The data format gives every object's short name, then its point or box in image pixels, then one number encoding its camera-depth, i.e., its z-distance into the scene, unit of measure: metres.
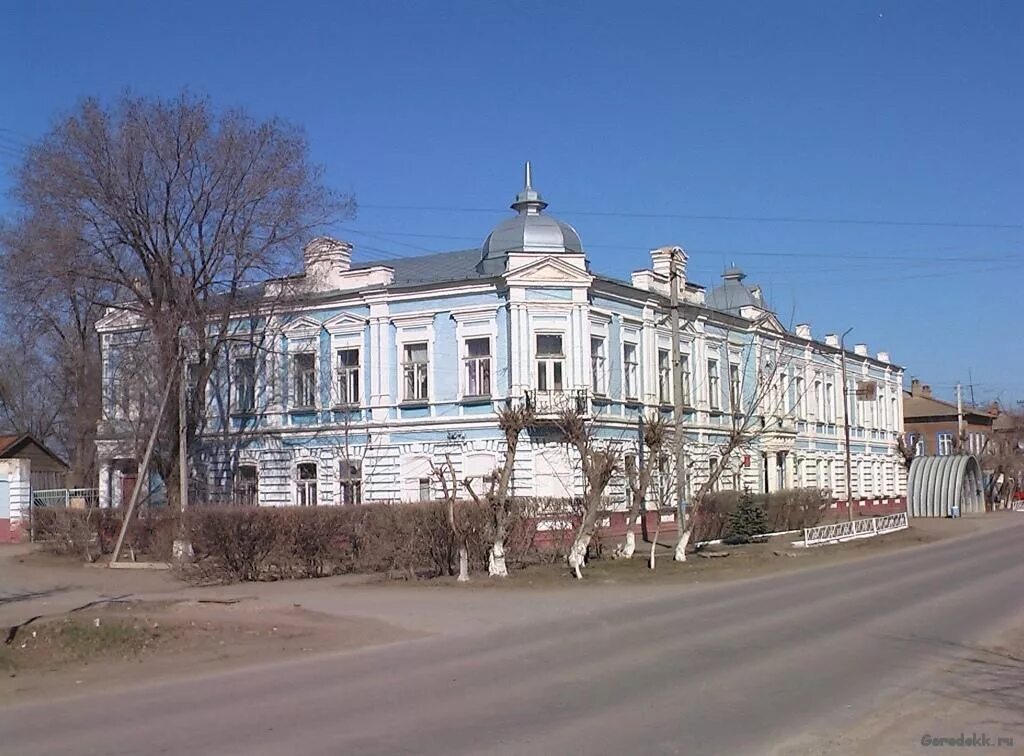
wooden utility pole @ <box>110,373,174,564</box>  29.44
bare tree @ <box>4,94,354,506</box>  34.50
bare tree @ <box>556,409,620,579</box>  25.31
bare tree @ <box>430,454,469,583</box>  24.19
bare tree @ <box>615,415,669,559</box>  28.67
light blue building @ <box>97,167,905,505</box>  37.56
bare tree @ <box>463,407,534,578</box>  24.38
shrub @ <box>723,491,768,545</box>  36.41
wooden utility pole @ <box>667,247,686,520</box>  30.69
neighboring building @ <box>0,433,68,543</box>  40.09
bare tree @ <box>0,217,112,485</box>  34.91
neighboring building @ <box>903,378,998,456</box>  87.56
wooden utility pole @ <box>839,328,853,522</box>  45.69
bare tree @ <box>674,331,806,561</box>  34.58
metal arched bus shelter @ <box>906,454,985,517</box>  59.31
